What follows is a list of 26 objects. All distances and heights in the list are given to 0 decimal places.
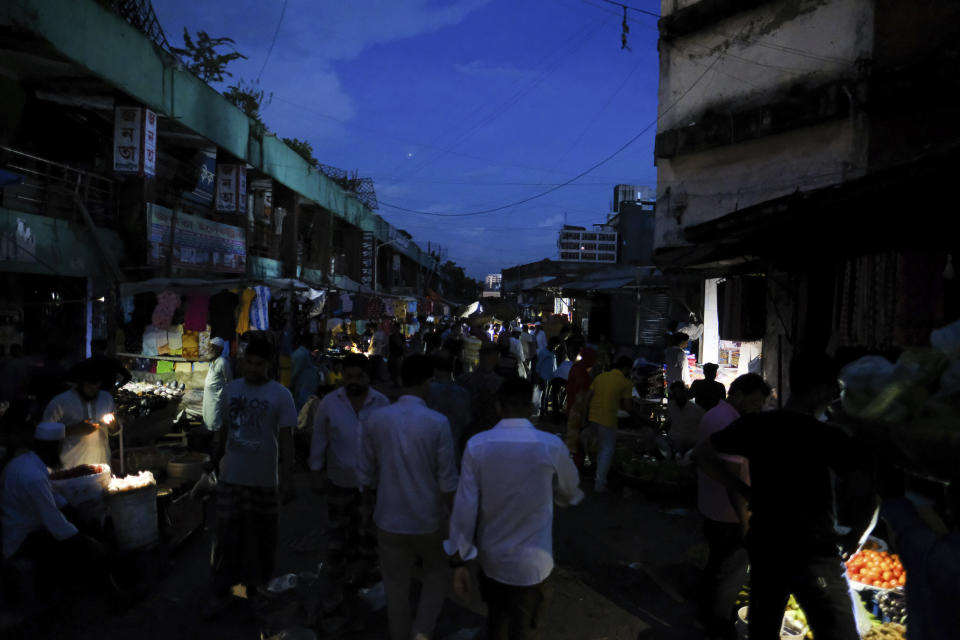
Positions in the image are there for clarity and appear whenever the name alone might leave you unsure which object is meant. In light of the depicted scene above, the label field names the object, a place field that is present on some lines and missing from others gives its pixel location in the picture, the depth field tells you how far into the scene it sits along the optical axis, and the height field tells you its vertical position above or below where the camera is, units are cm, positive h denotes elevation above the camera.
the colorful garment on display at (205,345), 1113 -53
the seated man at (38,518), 443 -150
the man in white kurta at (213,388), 873 -102
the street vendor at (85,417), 559 -97
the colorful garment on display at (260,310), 1153 +14
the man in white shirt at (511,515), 320 -100
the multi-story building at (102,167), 1004 +310
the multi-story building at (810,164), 468 +247
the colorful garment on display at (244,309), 1128 +15
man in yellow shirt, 832 -106
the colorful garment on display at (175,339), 1109 -43
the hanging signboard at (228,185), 1611 +344
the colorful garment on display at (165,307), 1080 +13
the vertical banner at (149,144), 1173 +327
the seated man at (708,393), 766 -77
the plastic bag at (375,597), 491 -222
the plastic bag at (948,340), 201 -1
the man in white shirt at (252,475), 470 -120
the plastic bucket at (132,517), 523 -173
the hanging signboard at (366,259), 2947 +297
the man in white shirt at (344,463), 492 -115
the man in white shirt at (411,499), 381 -110
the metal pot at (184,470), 798 -201
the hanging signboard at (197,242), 1243 +168
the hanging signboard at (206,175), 1498 +348
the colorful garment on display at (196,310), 1108 +11
